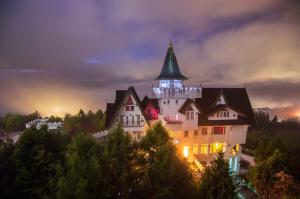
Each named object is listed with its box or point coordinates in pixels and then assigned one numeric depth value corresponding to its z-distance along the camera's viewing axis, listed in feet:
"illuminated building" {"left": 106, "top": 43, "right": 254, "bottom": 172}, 89.35
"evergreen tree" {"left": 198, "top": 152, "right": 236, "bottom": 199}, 53.52
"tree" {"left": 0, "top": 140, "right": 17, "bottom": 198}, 62.23
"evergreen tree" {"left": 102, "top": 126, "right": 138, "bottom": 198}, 58.18
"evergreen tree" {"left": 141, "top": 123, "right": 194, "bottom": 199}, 57.72
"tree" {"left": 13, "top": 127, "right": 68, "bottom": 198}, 63.16
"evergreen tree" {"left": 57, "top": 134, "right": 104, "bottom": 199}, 52.60
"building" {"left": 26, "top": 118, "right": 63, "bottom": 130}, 157.79
